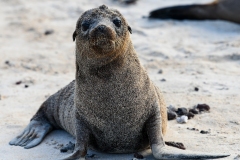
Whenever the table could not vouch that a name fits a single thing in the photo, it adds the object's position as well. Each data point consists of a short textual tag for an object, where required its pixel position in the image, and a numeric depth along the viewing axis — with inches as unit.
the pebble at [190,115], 420.1
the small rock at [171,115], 420.8
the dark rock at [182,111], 424.2
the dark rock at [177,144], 353.8
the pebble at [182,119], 412.1
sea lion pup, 325.1
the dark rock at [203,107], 431.2
